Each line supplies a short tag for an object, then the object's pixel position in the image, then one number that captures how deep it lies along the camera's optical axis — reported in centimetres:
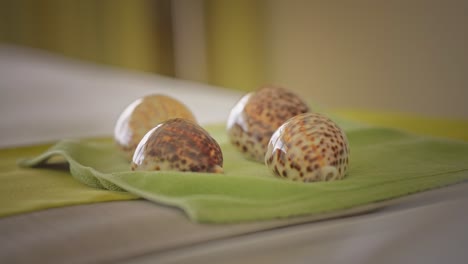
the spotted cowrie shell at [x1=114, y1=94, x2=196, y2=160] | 113
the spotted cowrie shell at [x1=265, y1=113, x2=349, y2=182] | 90
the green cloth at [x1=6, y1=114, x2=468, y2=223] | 77
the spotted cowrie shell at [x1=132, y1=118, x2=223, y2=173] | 91
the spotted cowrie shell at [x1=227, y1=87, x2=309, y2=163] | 111
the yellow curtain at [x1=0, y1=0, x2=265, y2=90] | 347
